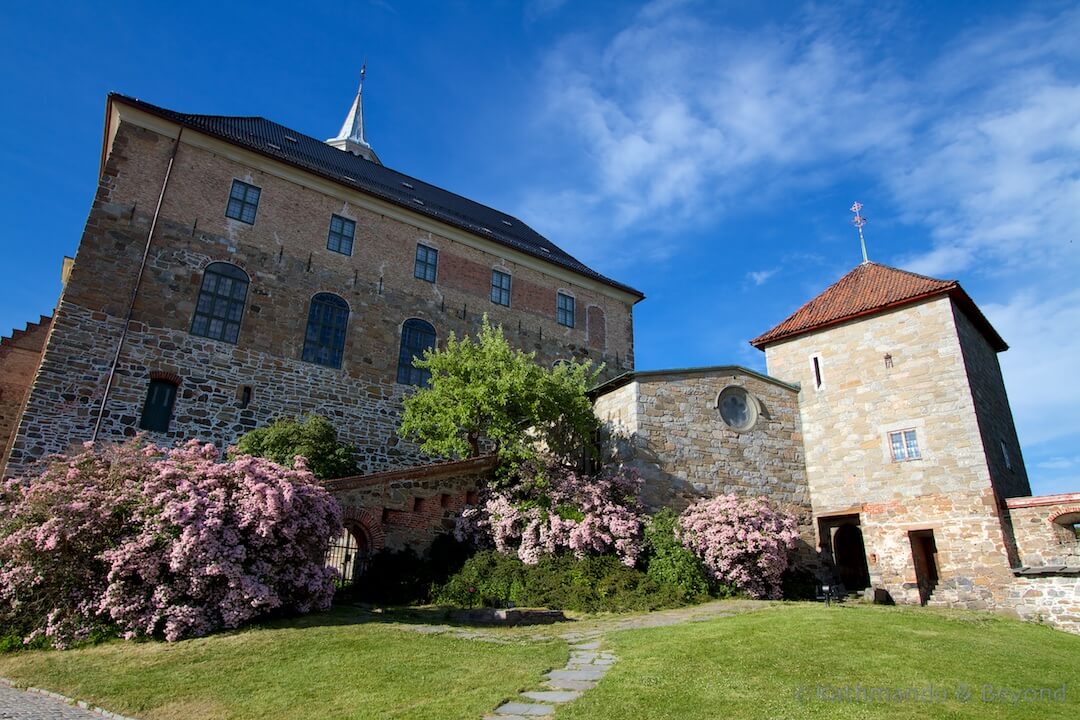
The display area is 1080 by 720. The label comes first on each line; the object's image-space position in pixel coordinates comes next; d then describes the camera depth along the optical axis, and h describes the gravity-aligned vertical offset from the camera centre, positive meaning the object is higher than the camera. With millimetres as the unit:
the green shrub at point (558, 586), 12336 -229
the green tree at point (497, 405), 15641 +3930
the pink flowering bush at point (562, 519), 13844 +1154
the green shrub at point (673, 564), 13102 +249
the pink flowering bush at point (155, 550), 9281 +200
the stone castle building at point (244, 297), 15742 +7551
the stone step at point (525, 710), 5555 -1129
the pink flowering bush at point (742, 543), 13742 +728
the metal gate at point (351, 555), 13438 +284
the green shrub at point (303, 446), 14758 +2657
